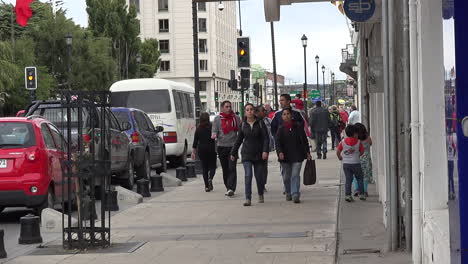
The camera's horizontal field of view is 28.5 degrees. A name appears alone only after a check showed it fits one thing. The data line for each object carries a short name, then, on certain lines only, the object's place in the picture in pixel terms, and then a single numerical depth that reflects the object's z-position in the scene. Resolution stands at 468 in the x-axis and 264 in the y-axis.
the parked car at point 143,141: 21.00
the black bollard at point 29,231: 11.49
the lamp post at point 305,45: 56.59
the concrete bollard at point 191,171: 22.95
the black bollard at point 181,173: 21.62
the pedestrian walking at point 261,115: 15.73
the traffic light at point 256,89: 43.88
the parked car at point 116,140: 18.92
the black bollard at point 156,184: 18.98
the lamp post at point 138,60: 82.50
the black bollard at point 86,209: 11.02
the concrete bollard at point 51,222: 12.89
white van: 27.25
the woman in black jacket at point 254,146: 15.53
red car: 13.79
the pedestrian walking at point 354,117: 26.49
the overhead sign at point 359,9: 11.27
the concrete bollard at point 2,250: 10.29
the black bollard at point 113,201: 15.35
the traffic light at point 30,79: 35.09
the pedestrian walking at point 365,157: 14.78
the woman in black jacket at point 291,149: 15.35
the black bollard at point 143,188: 17.88
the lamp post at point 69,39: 42.36
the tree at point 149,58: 94.44
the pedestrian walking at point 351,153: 14.58
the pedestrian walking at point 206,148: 18.25
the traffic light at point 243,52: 28.59
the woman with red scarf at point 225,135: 17.41
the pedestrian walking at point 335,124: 32.38
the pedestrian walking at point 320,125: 28.19
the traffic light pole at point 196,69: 27.05
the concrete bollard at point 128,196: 16.64
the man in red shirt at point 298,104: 19.52
